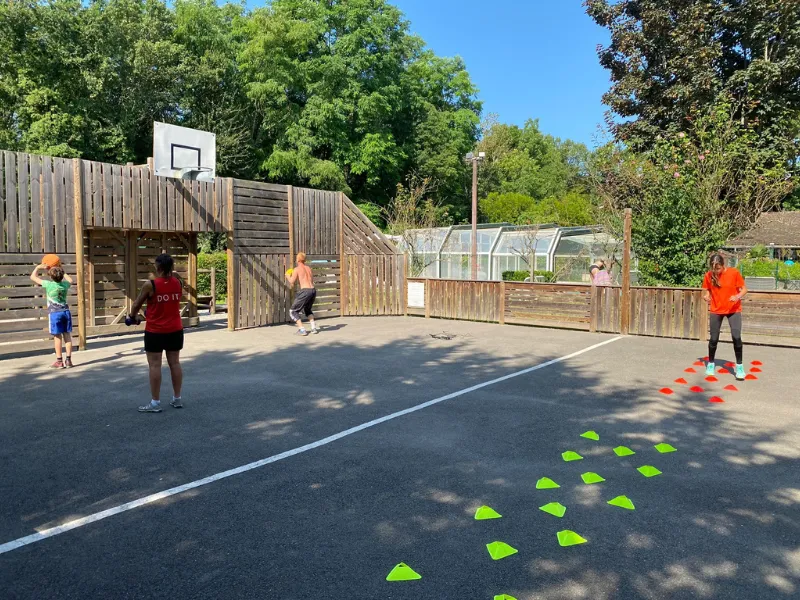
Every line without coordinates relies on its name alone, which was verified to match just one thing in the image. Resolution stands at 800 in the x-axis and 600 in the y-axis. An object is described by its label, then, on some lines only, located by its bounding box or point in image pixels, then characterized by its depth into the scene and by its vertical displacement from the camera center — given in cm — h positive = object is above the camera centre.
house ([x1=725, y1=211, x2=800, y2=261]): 2324 +170
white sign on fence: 1766 -61
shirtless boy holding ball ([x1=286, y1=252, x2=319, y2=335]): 1342 -44
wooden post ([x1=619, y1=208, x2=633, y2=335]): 1311 -34
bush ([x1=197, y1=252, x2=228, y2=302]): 2372 -3
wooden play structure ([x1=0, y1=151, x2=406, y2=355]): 1050 +76
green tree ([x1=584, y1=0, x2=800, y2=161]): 2072 +769
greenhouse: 2845 +116
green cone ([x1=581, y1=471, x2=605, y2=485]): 461 -159
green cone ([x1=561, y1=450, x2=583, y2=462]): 510 -157
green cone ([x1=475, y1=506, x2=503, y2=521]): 394 -160
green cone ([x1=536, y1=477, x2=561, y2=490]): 447 -159
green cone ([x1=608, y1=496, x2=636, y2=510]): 412 -160
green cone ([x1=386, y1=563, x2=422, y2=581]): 319 -162
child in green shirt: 902 -52
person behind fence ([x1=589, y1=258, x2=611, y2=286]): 1427 -5
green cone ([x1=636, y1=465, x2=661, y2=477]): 474 -158
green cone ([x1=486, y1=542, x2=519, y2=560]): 343 -161
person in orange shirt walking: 838 -34
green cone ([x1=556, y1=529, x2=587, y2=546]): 358 -161
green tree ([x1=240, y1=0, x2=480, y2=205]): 3309 +1021
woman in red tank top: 645 -52
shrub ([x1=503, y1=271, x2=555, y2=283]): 2797 -6
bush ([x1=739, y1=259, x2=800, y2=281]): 2559 +23
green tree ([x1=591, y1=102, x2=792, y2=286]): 1469 +245
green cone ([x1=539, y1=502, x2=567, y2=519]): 400 -160
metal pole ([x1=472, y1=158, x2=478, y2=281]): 2511 +200
